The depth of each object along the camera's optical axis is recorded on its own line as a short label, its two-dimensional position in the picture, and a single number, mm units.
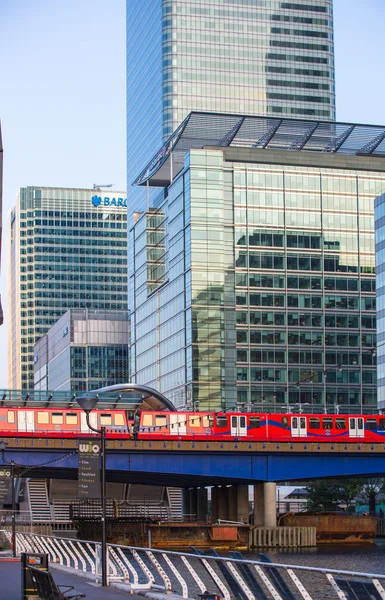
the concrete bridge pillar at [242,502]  107688
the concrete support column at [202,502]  122688
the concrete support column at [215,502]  114425
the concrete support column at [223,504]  113562
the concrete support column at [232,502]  111894
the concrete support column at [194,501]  126812
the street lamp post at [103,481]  37562
